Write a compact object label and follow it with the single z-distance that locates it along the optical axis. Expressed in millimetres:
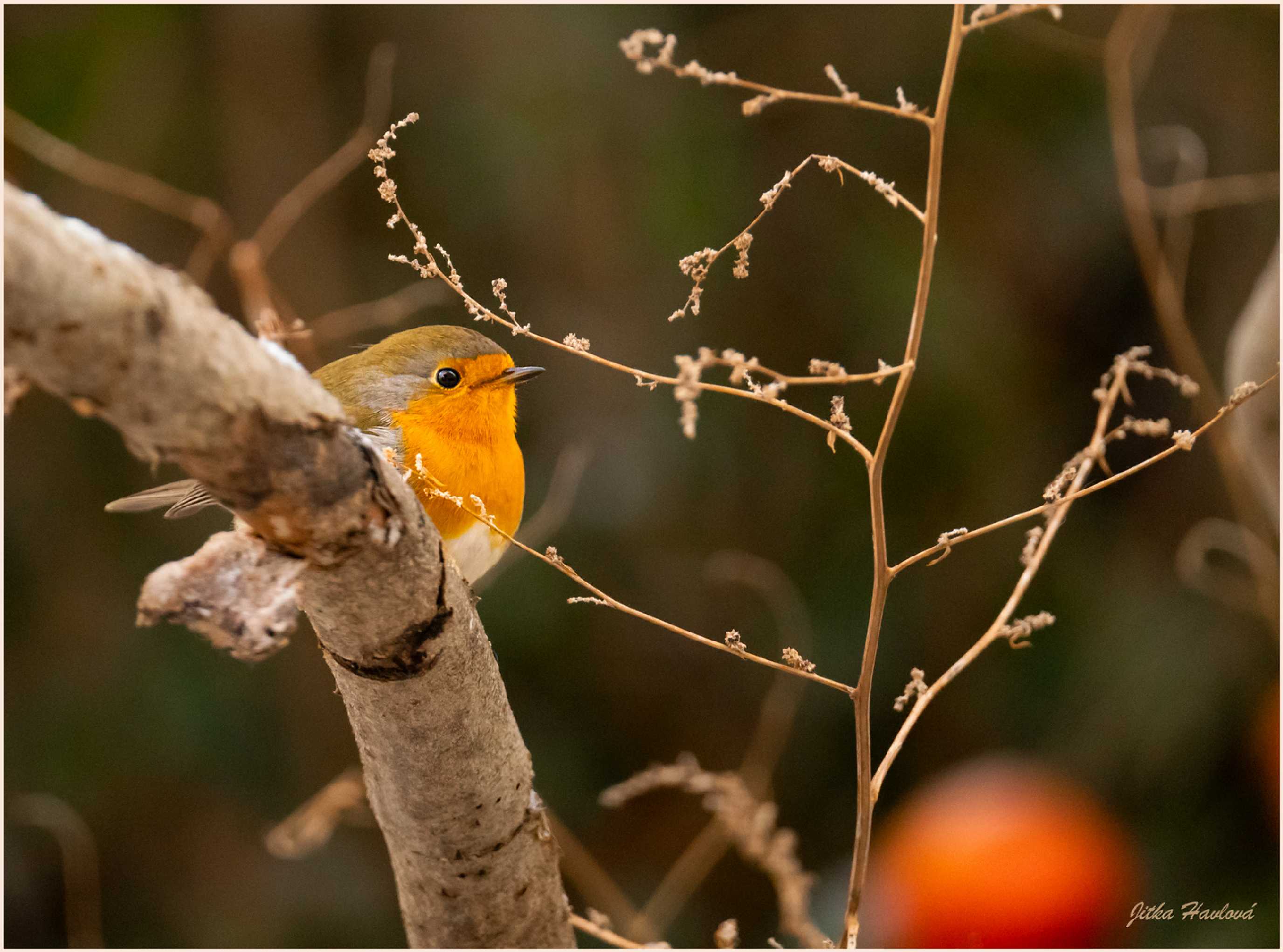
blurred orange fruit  4618
